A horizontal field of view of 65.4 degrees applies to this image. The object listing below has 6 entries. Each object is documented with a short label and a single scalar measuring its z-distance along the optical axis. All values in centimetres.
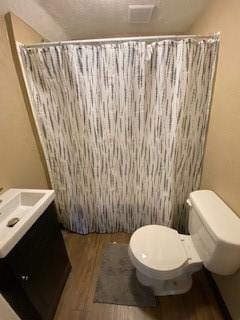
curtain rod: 117
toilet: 102
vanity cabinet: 91
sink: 87
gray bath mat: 135
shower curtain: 126
